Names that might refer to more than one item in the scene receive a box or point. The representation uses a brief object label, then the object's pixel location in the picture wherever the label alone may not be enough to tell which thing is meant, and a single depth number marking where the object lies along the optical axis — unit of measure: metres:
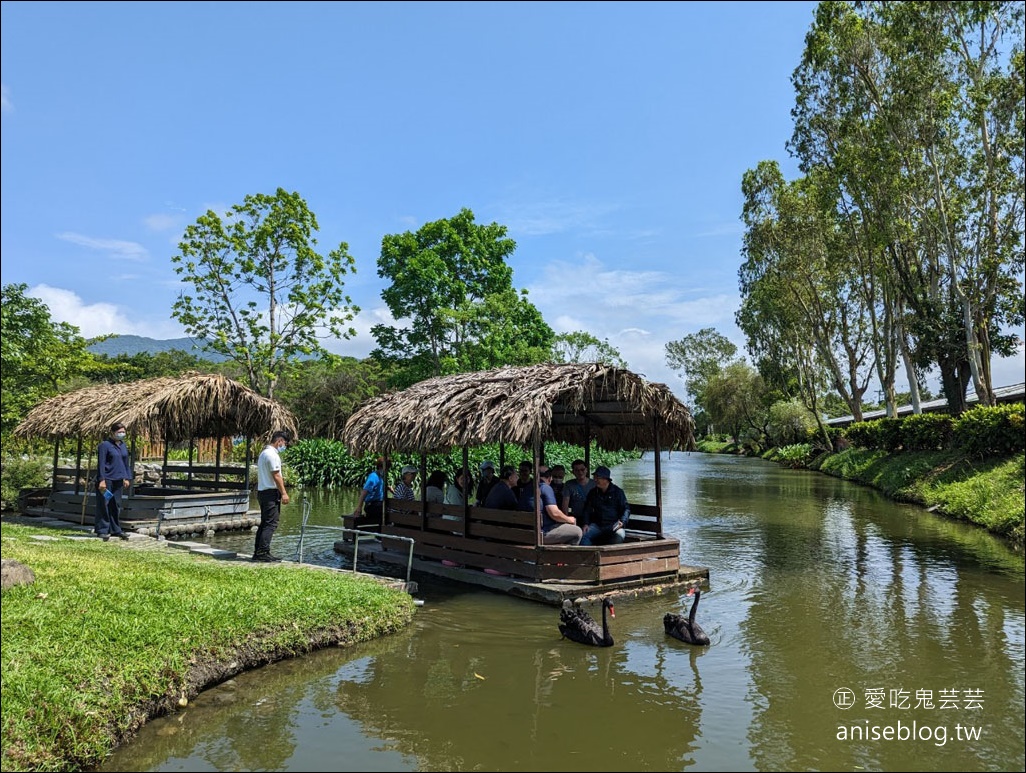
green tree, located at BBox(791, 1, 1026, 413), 23.33
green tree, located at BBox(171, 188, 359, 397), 29.95
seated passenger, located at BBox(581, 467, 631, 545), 11.92
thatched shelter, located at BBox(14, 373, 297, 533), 16.19
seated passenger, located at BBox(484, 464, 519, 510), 12.28
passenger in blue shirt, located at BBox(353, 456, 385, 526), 14.88
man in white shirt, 11.56
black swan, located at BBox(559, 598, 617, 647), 8.59
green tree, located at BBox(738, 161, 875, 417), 39.88
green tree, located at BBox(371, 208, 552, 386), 40.38
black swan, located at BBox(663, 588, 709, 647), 8.77
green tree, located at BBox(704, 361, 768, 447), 72.18
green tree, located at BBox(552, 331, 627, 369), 57.12
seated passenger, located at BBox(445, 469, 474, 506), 13.14
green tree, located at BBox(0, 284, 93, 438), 12.18
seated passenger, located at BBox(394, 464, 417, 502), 14.37
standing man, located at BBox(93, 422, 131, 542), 13.54
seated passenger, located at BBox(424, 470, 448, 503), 13.78
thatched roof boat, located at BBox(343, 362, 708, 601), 10.91
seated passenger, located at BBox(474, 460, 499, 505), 13.70
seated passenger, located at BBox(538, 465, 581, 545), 11.30
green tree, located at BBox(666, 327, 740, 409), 104.25
